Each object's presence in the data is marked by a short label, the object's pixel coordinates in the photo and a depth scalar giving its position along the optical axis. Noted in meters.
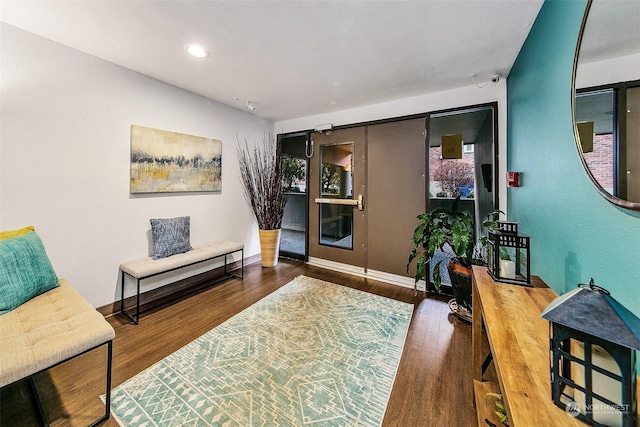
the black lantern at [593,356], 0.53
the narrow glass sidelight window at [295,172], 4.14
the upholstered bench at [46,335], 1.08
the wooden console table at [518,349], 0.58
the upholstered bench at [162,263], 2.24
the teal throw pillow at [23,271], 1.47
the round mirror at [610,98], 0.75
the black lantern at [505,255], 1.31
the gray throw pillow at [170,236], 2.61
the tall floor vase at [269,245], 3.78
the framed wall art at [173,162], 2.52
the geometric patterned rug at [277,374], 1.31
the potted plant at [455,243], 2.16
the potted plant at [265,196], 3.76
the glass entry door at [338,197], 3.54
